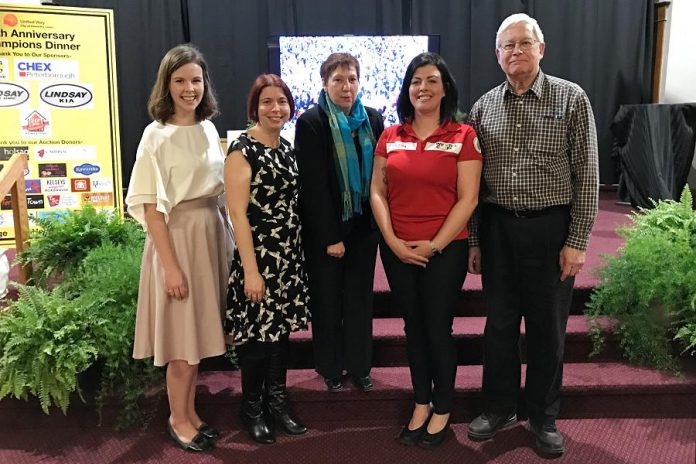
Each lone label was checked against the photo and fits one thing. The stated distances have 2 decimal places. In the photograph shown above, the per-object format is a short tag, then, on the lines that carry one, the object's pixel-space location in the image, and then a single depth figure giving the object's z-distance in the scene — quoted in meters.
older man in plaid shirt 2.03
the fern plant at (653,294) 2.55
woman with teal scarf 2.14
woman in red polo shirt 2.04
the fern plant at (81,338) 2.31
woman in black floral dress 2.04
